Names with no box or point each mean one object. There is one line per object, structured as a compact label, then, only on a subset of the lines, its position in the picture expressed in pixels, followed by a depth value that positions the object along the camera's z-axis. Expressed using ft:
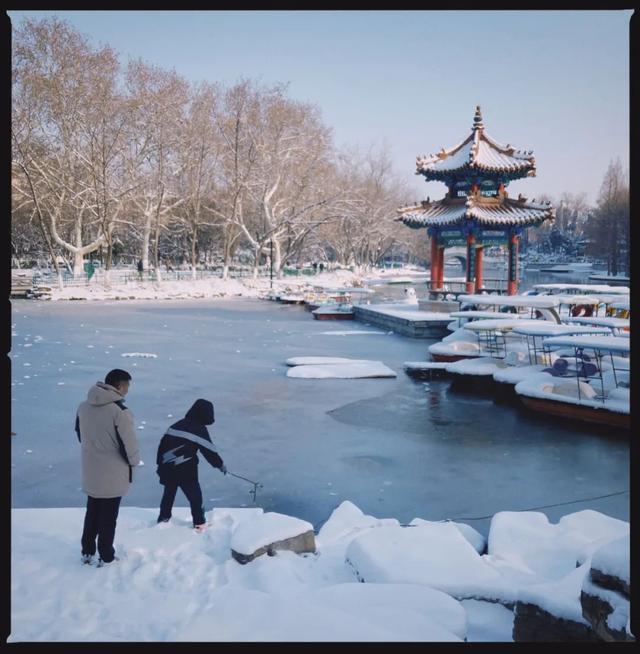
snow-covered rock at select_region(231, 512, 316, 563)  15.44
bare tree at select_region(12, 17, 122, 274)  106.01
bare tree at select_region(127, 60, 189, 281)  116.16
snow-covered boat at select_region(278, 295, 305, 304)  113.80
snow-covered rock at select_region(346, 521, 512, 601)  13.78
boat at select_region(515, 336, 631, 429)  33.50
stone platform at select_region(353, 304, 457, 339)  73.10
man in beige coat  14.32
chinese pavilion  82.89
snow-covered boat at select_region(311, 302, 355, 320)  92.48
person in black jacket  17.16
